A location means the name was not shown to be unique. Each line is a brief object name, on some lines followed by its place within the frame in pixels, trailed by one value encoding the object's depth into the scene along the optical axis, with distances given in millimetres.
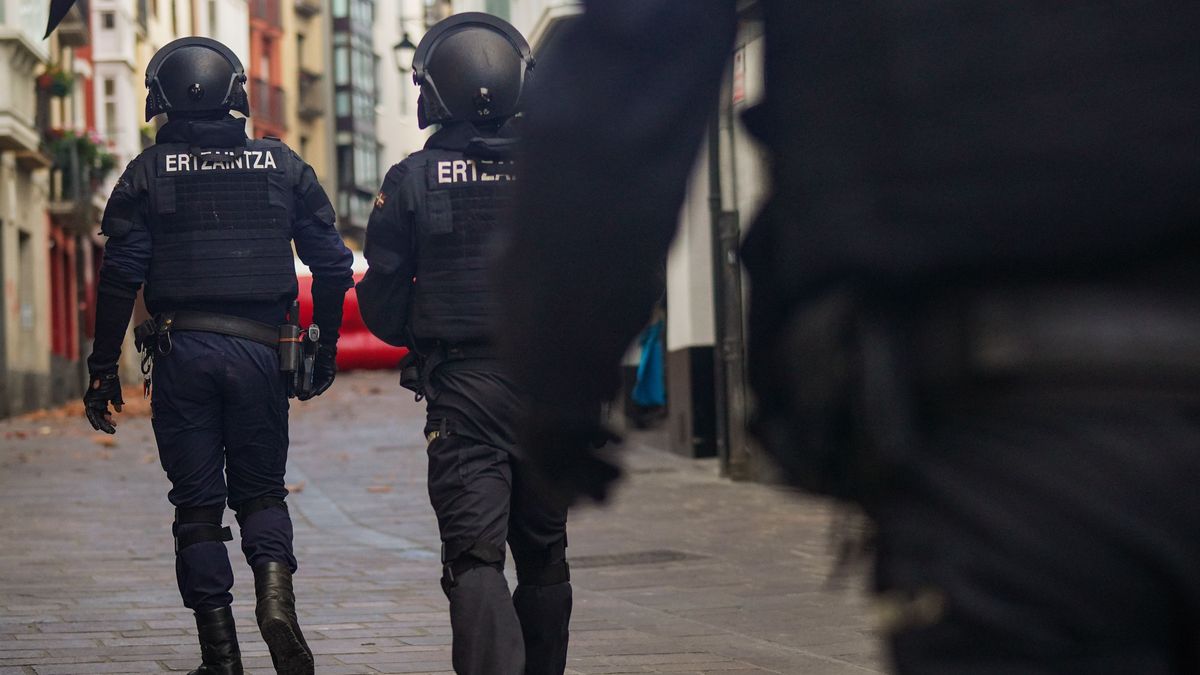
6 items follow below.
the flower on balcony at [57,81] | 31719
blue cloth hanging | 15015
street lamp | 29314
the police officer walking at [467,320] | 4520
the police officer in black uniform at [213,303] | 5809
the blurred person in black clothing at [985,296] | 1698
